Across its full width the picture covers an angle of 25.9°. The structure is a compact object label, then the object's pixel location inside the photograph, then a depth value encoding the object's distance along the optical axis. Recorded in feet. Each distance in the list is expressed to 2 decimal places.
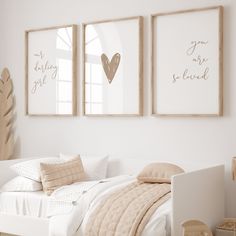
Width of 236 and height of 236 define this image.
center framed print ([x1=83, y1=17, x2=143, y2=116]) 13.44
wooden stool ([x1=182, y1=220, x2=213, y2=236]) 9.11
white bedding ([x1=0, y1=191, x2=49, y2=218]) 11.85
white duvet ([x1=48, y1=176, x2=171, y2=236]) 9.87
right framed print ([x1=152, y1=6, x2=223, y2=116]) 12.23
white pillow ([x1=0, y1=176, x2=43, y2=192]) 12.52
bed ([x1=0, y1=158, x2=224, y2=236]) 9.77
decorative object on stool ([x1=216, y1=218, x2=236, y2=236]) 10.89
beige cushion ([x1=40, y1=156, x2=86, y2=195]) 12.10
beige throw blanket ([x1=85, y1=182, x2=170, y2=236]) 9.66
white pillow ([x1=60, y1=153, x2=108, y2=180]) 13.21
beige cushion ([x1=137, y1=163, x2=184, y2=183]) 11.67
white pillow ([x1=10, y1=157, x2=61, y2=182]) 12.63
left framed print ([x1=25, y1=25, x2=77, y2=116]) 14.66
